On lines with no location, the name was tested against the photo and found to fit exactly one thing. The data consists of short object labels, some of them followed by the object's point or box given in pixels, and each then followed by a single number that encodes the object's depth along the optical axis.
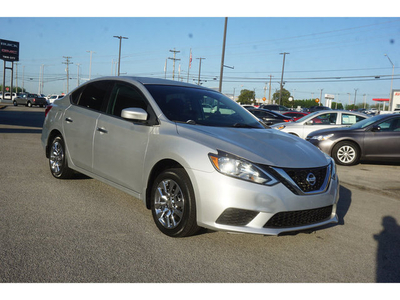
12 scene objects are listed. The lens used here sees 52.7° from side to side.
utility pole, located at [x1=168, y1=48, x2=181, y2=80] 80.96
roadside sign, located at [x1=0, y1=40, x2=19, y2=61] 77.56
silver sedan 3.63
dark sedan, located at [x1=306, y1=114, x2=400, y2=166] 10.16
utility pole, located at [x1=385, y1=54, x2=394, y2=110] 61.49
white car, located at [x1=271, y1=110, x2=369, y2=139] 13.34
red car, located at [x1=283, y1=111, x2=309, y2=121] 23.94
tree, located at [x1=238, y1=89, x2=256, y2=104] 119.87
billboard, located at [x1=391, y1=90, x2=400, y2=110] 61.44
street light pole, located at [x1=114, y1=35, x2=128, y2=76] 61.90
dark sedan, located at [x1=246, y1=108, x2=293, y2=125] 18.73
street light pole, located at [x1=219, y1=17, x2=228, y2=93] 27.44
